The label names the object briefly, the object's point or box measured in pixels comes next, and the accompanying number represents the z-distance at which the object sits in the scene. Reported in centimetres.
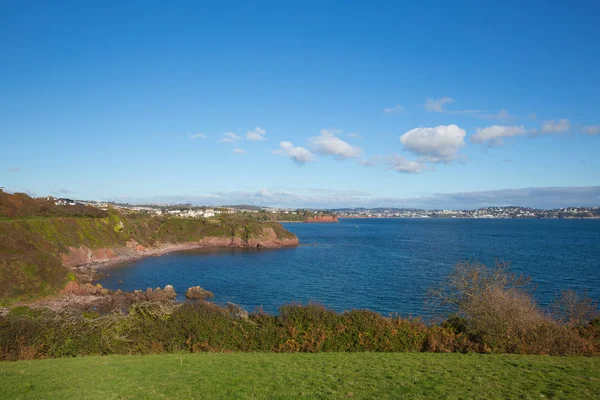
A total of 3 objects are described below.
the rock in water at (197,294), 4188
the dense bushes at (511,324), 1734
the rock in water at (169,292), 4090
